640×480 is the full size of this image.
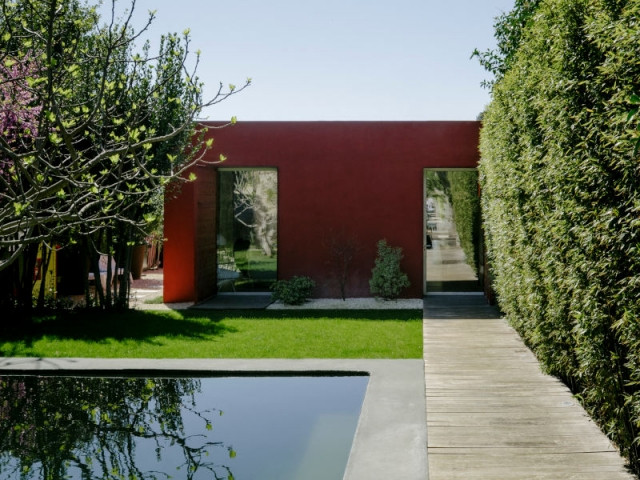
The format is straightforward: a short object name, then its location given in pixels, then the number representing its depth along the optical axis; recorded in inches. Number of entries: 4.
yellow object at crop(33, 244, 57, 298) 513.3
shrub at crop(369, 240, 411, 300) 522.9
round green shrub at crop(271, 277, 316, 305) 515.5
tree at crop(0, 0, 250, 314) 385.7
